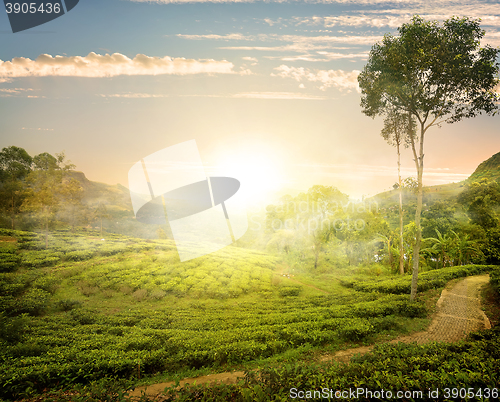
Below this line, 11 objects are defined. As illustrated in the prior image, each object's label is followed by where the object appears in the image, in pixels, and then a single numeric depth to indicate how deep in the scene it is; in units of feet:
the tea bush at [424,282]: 54.18
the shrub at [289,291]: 61.57
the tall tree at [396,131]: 62.44
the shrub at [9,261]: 55.03
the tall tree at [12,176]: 93.76
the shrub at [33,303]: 39.45
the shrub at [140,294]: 52.09
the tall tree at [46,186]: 76.33
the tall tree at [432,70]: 35.45
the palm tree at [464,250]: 91.25
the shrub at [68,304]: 42.93
